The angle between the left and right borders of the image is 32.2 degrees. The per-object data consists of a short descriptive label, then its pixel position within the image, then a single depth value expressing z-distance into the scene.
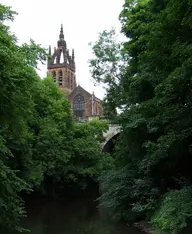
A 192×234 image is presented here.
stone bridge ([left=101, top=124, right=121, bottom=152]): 38.00
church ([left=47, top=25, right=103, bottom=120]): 58.56
